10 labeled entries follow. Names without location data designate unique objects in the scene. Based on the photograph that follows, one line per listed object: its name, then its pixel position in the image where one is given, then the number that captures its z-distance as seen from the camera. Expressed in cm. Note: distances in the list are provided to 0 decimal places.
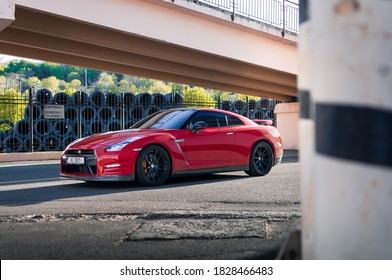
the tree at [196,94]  9200
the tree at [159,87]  14012
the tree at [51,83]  11809
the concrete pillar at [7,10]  1445
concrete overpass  1686
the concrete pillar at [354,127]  176
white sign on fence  2262
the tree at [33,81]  11682
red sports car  866
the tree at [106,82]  13258
